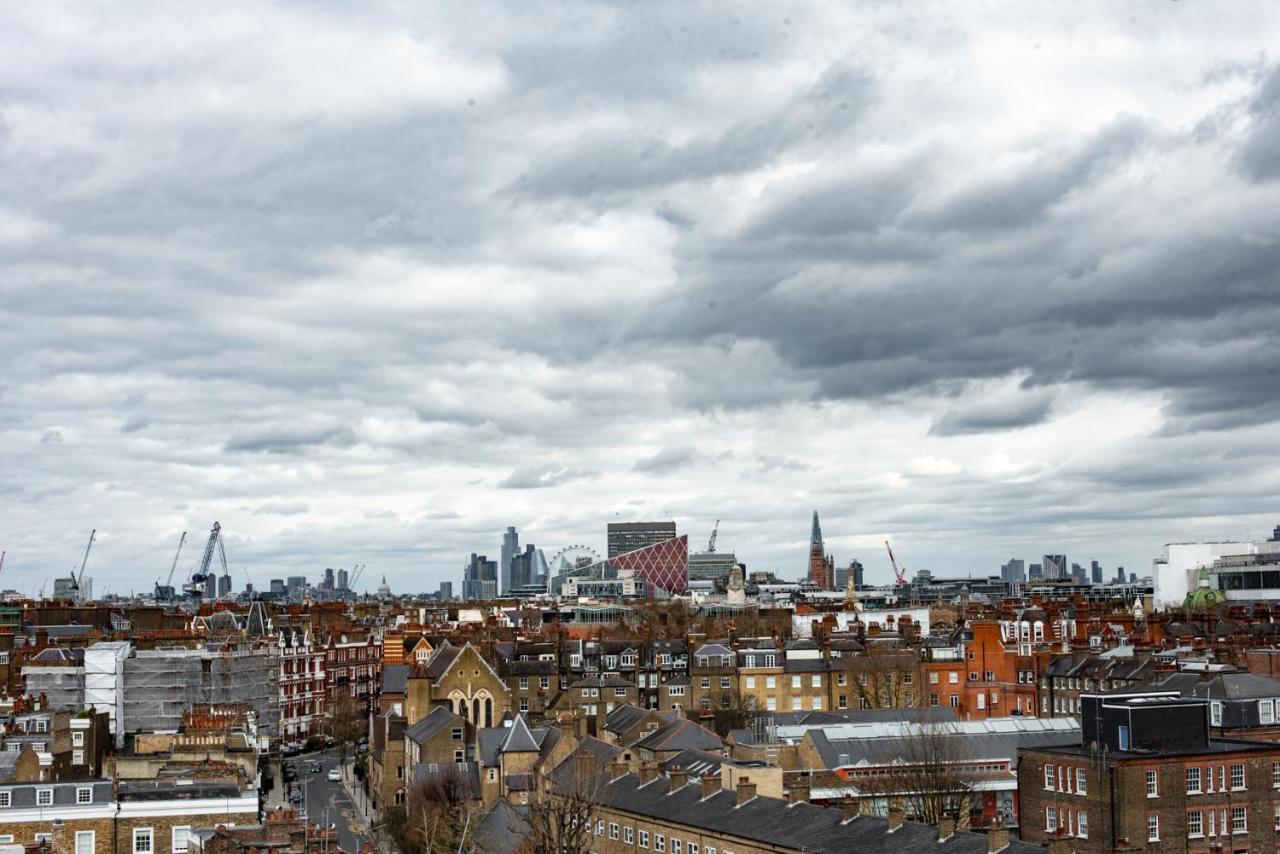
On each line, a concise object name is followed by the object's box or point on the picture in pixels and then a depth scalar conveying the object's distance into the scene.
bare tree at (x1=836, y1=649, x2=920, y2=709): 132.88
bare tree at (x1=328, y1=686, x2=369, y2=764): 143.88
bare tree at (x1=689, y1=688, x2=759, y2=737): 122.00
